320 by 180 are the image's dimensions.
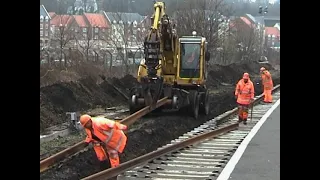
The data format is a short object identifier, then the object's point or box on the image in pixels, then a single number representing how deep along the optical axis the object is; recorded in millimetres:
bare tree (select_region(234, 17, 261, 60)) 46572
